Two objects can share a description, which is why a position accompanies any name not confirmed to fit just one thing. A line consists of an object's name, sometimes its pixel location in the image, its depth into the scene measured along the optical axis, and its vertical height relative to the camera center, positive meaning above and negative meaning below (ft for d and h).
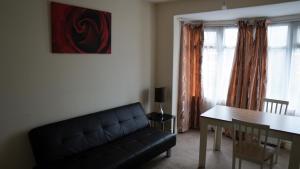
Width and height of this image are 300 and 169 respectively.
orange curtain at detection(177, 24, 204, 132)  13.65 -0.57
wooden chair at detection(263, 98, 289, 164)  9.95 -2.20
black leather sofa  7.43 -3.20
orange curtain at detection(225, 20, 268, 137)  12.05 -0.04
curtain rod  11.17 +2.62
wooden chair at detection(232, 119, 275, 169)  7.87 -3.18
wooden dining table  7.75 -2.25
